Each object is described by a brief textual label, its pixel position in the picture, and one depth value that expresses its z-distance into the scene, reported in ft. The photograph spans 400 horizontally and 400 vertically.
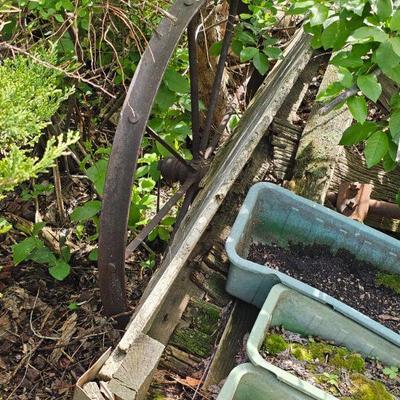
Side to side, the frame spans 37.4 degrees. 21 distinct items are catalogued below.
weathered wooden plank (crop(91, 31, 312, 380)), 6.61
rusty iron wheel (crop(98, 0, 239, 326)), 6.11
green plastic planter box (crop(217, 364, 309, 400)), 6.37
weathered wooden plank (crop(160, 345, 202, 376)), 7.18
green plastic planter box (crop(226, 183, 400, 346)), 7.75
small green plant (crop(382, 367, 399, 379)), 7.05
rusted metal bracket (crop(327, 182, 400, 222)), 9.45
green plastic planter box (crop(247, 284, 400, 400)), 7.09
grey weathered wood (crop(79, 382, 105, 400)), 5.96
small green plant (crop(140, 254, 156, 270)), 9.93
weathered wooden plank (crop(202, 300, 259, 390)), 7.16
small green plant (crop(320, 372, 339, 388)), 6.88
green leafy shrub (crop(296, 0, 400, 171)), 6.05
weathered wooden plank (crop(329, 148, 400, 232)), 10.23
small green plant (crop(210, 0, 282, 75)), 9.57
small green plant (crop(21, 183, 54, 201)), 9.96
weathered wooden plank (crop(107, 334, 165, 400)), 6.07
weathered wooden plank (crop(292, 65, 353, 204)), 9.57
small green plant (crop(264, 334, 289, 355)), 7.08
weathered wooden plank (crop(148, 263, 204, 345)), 7.32
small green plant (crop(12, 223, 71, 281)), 8.84
